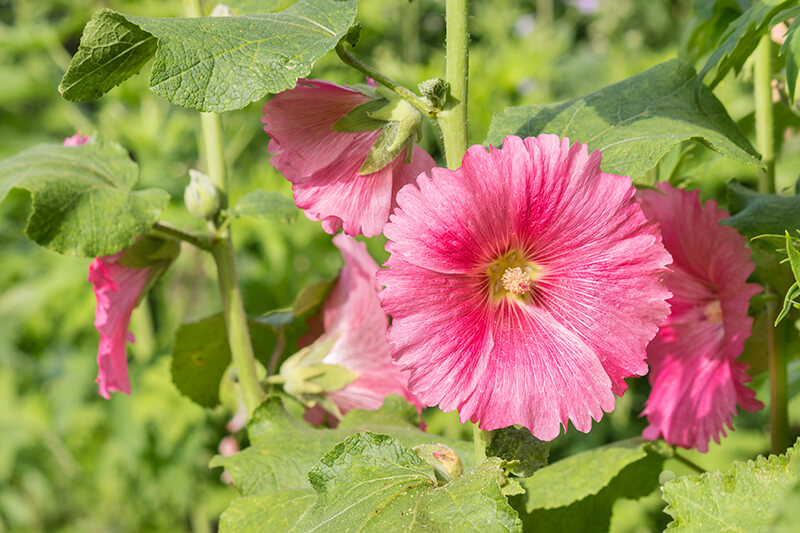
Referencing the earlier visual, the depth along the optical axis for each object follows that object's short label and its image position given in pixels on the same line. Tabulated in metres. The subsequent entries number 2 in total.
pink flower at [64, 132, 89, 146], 0.87
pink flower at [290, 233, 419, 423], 0.90
